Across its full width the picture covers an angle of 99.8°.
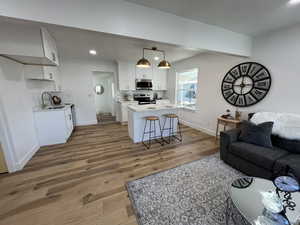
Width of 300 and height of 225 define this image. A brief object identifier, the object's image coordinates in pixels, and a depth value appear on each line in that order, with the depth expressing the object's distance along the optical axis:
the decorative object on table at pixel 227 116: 3.27
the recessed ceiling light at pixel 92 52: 3.70
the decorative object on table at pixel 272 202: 0.94
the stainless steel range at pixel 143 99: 5.49
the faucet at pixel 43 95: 3.66
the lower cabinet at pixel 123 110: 5.12
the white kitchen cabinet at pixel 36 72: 2.87
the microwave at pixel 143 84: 5.43
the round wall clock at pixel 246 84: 2.77
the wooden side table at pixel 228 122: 2.99
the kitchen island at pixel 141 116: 3.34
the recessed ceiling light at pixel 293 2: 1.68
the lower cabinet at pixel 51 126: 3.18
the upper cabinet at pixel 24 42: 1.97
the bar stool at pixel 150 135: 3.42
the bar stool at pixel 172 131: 3.80
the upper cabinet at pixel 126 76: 5.09
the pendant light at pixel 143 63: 2.84
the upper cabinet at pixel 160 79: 5.80
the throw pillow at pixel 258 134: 2.19
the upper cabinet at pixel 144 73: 5.42
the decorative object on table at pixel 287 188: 1.00
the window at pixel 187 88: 4.75
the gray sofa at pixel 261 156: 1.76
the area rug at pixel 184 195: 1.45
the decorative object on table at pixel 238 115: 3.18
